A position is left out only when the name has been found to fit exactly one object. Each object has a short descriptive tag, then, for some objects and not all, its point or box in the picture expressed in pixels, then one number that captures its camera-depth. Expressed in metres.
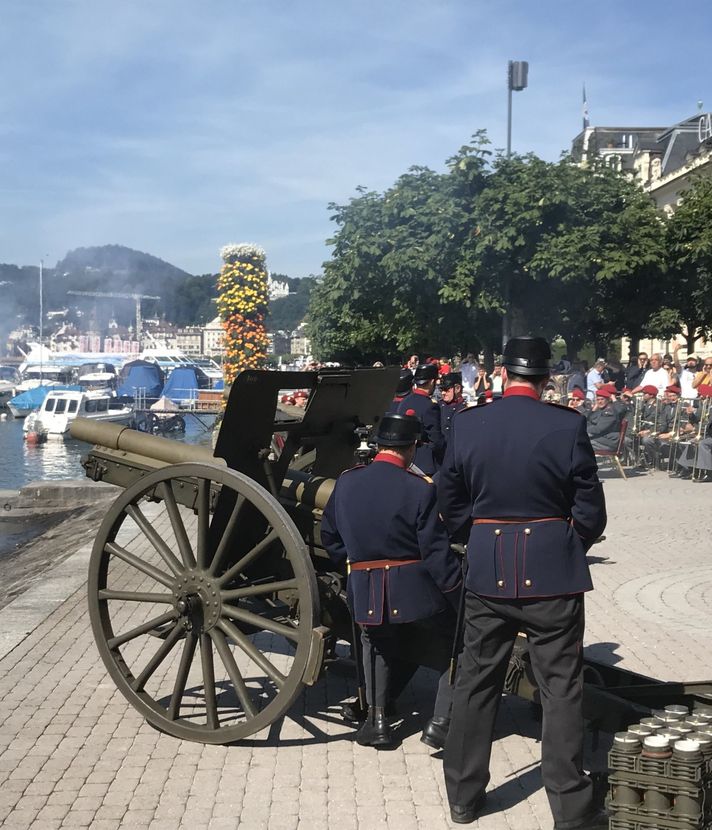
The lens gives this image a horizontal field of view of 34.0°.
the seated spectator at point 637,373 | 21.38
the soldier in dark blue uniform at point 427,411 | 10.98
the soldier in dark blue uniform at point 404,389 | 11.33
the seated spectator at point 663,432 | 17.81
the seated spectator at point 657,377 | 18.95
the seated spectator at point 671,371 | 19.02
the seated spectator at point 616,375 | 23.70
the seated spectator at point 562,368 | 30.10
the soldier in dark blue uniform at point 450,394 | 12.49
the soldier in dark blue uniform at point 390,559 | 5.48
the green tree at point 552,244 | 28.38
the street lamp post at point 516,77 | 31.25
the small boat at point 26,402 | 64.62
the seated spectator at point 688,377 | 17.94
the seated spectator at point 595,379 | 21.19
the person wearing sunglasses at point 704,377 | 17.61
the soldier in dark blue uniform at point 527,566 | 4.57
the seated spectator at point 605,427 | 17.12
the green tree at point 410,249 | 29.48
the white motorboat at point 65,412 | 49.03
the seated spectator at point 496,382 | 17.59
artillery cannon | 5.30
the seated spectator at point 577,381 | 21.38
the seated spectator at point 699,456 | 16.50
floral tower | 21.02
